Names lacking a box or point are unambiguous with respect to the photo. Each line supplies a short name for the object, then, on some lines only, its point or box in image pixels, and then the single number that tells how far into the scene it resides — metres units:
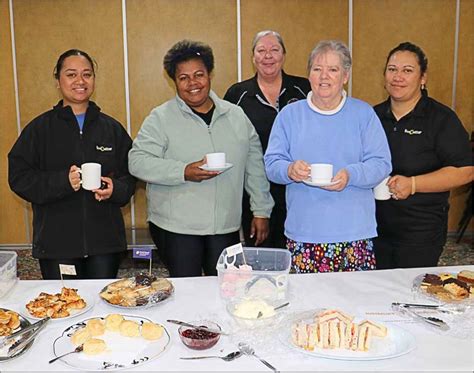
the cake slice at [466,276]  1.84
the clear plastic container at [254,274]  1.67
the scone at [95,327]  1.52
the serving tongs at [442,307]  1.67
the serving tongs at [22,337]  1.47
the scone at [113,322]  1.55
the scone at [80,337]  1.49
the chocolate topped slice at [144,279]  1.86
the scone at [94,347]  1.44
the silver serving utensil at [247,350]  1.43
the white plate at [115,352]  1.40
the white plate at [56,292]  1.69
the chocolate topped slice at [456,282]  1.77
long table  1.41
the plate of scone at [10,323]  1.54
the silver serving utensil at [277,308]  1.56
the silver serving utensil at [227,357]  1.43
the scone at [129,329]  1.53
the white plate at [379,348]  1.43
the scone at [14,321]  1.59
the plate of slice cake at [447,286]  1.74
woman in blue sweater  2.28
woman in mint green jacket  2.61
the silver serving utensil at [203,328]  1.53
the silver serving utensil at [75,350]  1.43
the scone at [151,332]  1.52
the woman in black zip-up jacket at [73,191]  2.49
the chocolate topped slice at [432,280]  1.82
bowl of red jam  1.48
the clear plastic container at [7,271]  1.86
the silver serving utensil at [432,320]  1.57
